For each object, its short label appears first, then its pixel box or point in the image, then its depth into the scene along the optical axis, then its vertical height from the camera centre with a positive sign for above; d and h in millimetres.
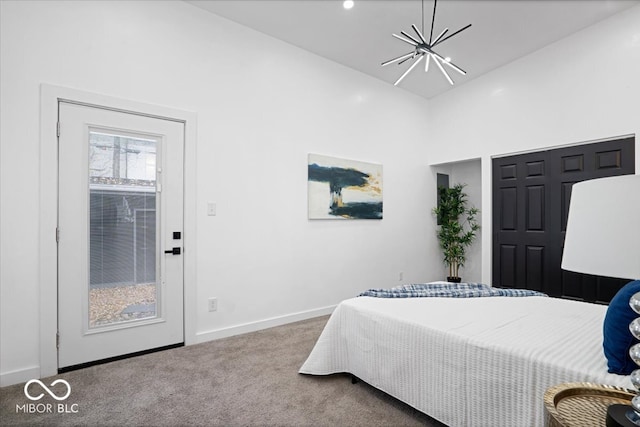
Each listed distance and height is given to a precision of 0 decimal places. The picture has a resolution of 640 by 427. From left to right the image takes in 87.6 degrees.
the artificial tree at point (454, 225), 5242 -174
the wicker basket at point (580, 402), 933 -575
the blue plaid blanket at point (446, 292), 2445 -587
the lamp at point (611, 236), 898 -64
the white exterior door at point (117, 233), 2488 -168
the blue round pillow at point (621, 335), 1207 -442
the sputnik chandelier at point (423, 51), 2623 +1321
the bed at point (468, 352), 1371 -660
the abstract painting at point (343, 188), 3922 +313
